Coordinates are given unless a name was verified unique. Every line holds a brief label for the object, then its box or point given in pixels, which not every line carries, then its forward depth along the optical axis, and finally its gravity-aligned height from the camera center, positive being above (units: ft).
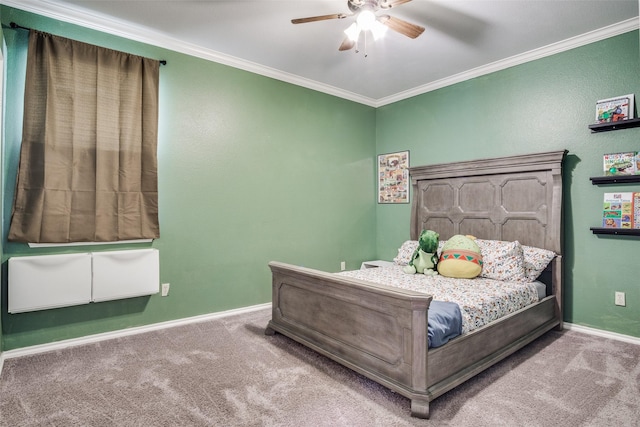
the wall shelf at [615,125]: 9.31 +2.53
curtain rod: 8.46 +4.55
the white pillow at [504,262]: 10.05 -1.34
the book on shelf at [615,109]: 9.61 +3.04
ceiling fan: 7.63 +4.31
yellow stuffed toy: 10.27 -1.30
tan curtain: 8.67 +1.80
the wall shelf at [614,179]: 9.29 +1.04
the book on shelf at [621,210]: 9.42 +0.20
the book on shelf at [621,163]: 9.44 +1.49
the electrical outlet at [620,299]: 9.80 -2.31
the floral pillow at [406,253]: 12.71 -1.36
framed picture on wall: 15.39 +1.74
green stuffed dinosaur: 10.95 -1.27
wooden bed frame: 6.49 -1.93
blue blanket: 6.51 -2.07
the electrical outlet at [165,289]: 10.71 -2.30
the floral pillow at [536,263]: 10.34 -1.37
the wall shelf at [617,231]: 9.34 -0.38
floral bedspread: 7.71 -1.89
